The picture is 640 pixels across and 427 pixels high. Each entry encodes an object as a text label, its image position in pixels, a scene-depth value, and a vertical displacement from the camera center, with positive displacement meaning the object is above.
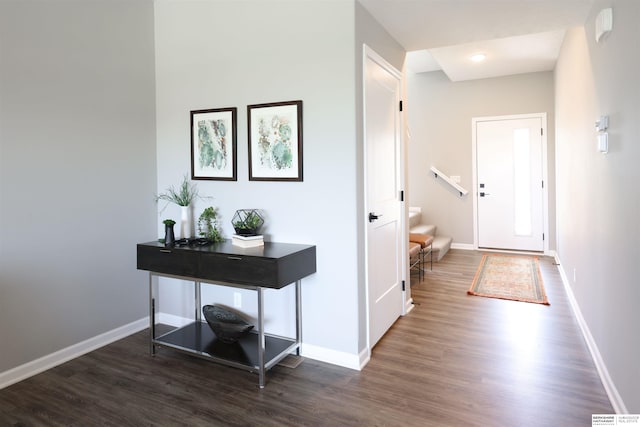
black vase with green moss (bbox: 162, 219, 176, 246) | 2.92 -0.15
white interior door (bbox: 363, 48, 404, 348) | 2.89 +0.11
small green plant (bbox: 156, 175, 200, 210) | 3.20 +0.15
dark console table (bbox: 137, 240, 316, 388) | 2.45 -0.40
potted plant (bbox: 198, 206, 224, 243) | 3.08 -0.11
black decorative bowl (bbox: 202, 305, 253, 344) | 2.82 -0.78
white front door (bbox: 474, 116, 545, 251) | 6.34 +0.39
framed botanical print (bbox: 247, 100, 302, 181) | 2.82 +0.50
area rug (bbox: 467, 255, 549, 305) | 4.27 -0.85
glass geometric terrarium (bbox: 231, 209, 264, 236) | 2.86 -0.07
